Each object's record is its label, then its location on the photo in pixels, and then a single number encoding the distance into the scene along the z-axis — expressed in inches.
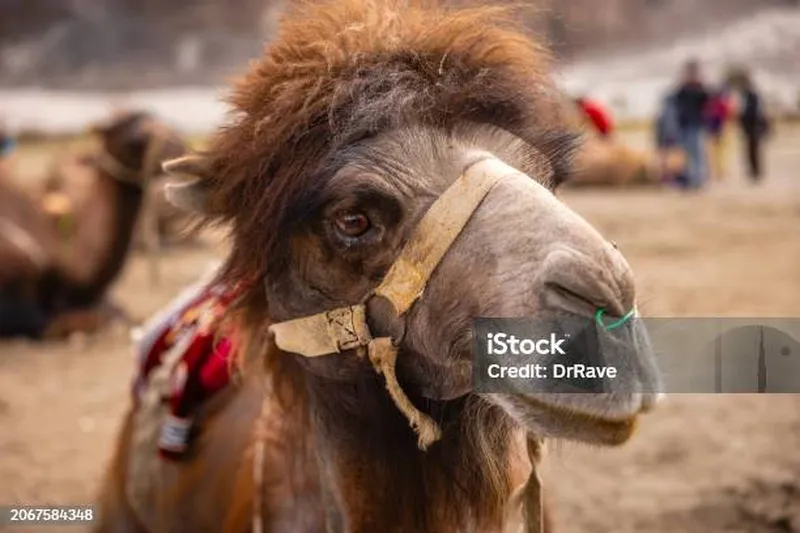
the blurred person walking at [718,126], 446.0
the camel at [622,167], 518.9
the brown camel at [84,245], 248.7
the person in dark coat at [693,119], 433.4
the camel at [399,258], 51.9
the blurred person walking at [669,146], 466.8
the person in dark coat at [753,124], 420.5
